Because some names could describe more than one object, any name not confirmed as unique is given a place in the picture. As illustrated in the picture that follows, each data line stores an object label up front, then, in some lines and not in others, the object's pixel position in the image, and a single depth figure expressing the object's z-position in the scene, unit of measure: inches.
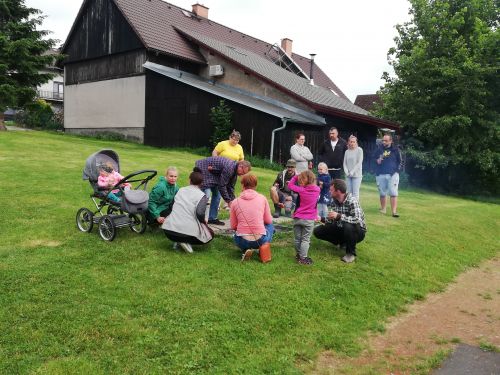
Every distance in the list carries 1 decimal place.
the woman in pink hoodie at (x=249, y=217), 233.1
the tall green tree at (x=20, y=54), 854.5
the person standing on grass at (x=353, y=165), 355.9
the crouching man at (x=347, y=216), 253.1
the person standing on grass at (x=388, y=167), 385.1
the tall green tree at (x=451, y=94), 803.4
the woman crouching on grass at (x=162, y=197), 260.1
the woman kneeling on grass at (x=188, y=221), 234.5
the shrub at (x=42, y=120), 1249.2
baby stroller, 251.4
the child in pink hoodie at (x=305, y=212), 240.1
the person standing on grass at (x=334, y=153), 356.5
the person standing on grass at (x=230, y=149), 317.1
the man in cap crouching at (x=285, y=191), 330.3
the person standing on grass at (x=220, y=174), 277.5
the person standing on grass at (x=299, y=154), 357.1
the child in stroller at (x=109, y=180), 267.4
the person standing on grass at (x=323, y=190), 311.6
